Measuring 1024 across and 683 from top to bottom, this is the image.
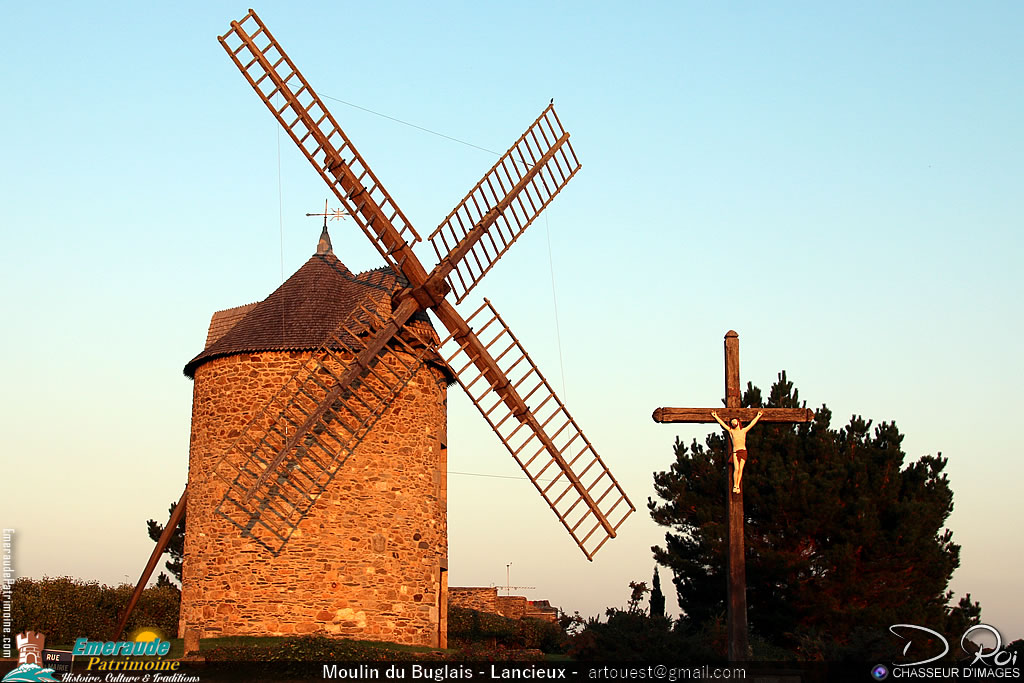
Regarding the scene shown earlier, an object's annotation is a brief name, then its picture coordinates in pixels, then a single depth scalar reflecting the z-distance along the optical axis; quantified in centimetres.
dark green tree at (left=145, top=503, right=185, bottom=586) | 3017
